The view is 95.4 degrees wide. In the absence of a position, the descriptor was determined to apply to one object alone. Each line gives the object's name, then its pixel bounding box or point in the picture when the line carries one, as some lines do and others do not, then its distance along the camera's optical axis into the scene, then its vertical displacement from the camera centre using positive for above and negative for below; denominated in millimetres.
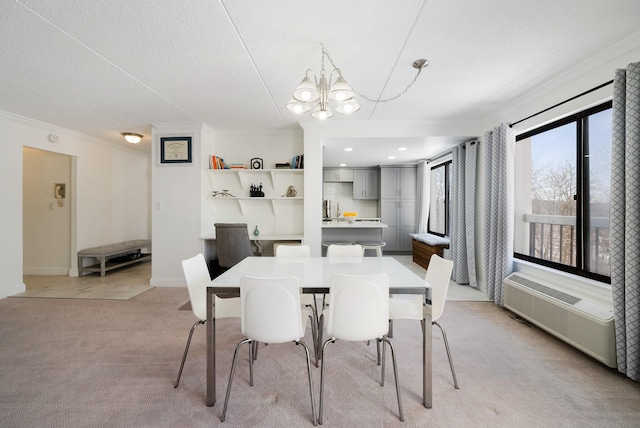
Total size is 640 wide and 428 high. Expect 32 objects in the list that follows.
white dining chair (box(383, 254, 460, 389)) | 1958 -657
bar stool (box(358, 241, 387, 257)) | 4734 -560
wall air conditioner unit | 2109 -860
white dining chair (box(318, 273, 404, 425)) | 1578 -531
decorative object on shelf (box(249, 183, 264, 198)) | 4648 +304
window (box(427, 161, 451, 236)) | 5820 +269
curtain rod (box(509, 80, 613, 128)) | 2330 +1035
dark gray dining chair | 3756 -409
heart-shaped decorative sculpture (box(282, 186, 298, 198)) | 4678 +309
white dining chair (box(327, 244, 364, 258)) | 2822 -387
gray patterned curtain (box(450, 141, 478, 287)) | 4215 -2
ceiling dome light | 4664 +1190
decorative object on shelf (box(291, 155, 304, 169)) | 4480 +759
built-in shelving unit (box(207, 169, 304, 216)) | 4723 +458
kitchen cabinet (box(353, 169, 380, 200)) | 7402 +701
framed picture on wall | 4367 +913
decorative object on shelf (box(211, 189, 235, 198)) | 4668 +287
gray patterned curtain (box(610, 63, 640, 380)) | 1913 -31
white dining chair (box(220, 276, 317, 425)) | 1548 -535
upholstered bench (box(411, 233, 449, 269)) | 5188 -648
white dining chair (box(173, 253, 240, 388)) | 1912 -586
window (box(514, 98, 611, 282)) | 2533 +191
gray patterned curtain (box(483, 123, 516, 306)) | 3404 +37
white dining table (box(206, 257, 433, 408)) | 1684 -430
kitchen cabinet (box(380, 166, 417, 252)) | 7102 +162
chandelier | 1970 +813
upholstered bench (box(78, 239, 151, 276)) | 4859 -858
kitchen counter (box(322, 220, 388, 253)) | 4809 -351
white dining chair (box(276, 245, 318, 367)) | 2676 -403
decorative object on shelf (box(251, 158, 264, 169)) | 4699 +776
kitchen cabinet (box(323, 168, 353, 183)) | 7469 +936
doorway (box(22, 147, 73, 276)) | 5020 -49
